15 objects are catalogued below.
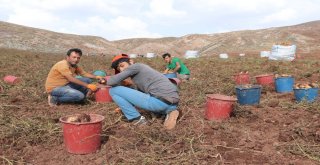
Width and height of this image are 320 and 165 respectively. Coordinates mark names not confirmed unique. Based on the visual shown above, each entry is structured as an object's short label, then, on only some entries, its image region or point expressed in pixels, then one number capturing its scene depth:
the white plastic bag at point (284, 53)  17.47
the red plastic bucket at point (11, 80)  8.38
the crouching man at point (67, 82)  5.71
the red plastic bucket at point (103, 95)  6.16
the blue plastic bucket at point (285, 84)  7.52
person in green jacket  8.76
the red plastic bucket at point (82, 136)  3.46
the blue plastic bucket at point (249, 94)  5.86
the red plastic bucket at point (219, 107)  4.79
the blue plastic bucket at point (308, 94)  5.98
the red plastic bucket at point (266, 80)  8.23
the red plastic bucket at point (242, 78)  8.70
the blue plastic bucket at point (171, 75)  7.93
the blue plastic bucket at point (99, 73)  7.27
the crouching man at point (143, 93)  4.43
